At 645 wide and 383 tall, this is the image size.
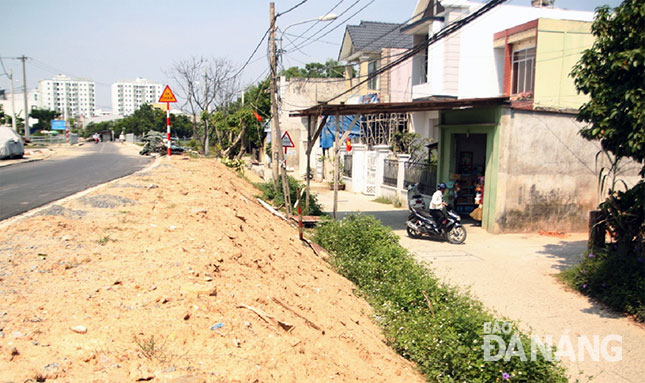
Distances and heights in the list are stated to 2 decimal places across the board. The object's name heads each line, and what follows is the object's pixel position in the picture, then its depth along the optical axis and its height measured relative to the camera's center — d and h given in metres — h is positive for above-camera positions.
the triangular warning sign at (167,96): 13.28 +1.22
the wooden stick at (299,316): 5.07 -1.85
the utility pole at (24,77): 44.94 +5.91
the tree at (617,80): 7.41 +1.21
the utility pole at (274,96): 13.41 +1.42
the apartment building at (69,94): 168.25 +15.65
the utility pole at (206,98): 32.74 +2.99
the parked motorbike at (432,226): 12.49 -2.09
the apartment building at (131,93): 178.50 +17.44
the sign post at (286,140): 17.28 +0.10
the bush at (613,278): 7.58 -2.18
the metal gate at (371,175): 22.05 -1.38
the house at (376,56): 27.15 +5.64
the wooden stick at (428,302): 6.30 -2.08
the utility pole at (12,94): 45.97 +4.05
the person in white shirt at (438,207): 12.48 -1.56
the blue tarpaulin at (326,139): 25.06 +0.26
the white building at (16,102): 80.69 +6.39
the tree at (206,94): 33.13 +3.42
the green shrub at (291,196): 14.56 -1.75
